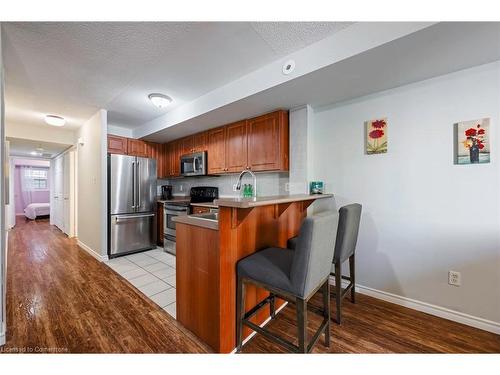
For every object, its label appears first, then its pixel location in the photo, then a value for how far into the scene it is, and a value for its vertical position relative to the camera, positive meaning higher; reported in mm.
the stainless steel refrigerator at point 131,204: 3414 -312
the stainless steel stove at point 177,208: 3574 -387
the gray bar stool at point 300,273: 1166 -551
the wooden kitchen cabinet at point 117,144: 3670 +765
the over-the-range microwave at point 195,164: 3609 +392
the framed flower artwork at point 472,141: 1662 +347
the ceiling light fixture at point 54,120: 3435 +1133
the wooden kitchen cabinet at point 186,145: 3913 +783
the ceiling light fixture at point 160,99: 2672 +1146
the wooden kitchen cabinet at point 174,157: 4160 +603
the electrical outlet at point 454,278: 1772 -816
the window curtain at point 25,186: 8109 +42
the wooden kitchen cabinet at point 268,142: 2623 +572
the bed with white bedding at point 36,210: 7168 -829
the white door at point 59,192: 5543 -149
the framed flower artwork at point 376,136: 2125 +504
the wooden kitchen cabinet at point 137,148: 3960 +757
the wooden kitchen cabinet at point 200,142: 3641 +789
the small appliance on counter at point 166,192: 4527 -134
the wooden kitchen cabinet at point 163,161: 4484 +542
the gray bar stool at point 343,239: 1731 -470
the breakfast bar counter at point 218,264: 1366 -562
